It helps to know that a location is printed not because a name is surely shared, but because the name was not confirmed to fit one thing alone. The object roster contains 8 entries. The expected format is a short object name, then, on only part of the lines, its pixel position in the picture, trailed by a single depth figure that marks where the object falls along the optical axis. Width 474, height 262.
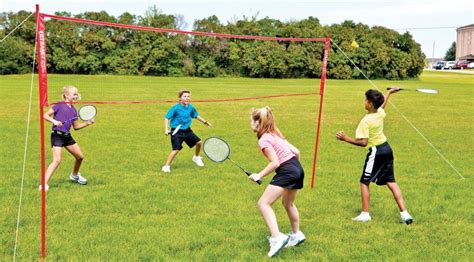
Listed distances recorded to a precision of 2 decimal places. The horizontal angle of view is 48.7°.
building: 143.12
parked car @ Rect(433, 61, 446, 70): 100.31
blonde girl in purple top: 8.24
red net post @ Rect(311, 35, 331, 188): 8.22
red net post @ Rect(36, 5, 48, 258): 5.13
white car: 97.62
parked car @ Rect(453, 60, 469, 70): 95.31
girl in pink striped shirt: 5.63
